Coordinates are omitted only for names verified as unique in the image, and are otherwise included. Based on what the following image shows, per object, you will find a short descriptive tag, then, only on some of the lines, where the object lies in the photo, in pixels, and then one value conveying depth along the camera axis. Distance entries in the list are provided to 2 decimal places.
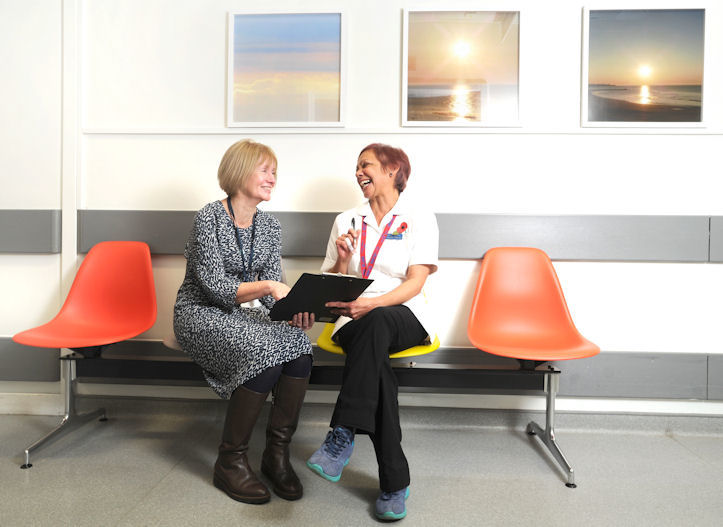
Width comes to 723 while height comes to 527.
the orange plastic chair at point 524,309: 2.31
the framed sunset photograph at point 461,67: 2.60
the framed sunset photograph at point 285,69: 2.64
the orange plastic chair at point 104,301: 2.44
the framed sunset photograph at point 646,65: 2.56
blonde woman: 1.87
